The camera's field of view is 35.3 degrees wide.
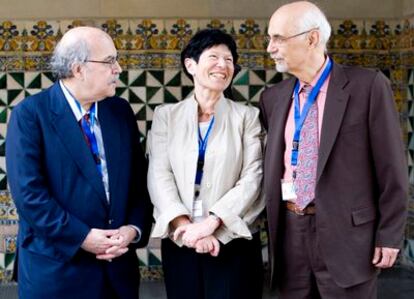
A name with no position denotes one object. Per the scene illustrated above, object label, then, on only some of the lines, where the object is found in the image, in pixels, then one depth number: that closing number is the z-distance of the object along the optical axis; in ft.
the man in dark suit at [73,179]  8.23
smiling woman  8.87
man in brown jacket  8.37
